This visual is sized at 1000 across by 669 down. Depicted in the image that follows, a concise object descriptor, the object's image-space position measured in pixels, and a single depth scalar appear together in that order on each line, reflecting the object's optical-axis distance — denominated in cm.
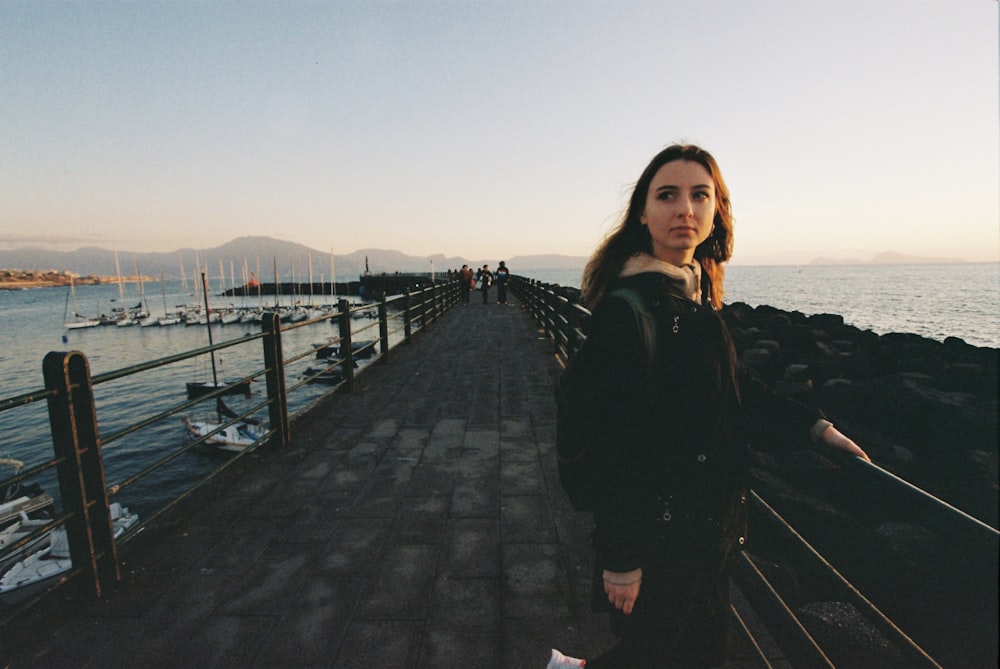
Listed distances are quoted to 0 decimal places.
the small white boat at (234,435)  1474
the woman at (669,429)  140
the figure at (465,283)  2431
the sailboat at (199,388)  2336
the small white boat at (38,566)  819
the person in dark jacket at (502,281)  2128
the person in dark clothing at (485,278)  2178
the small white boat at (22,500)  1097
